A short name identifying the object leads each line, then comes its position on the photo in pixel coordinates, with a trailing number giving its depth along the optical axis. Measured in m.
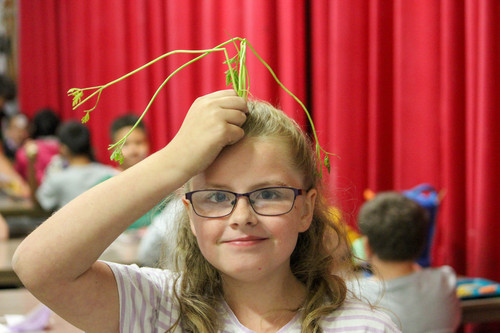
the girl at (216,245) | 0.98
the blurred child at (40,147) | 4.79
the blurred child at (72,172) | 4.09
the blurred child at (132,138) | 3.40
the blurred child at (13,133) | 6.74
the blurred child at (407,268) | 2.21
